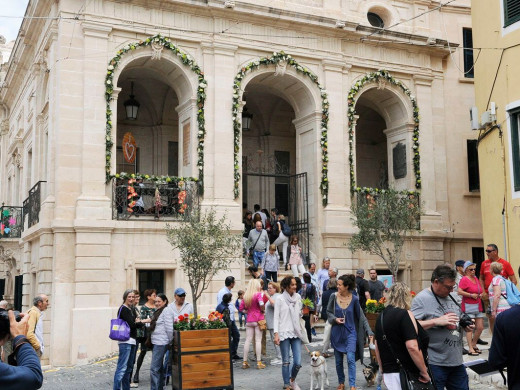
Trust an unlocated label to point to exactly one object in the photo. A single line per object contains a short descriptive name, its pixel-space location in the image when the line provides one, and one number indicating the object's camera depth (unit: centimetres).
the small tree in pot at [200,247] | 1455
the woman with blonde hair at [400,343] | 615
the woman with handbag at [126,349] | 1053
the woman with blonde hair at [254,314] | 1312
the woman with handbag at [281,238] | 1953
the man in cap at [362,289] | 1516
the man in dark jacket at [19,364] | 371
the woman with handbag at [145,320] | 1148
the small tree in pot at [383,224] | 1853
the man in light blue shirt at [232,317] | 1401
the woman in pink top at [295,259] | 1869
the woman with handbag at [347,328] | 1038
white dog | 1048
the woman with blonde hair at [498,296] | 1158
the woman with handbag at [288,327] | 1050
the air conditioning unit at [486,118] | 1694
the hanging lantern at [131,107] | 2125
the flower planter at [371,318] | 1285
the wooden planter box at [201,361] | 1055
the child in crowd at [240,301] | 1552
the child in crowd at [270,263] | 1773
